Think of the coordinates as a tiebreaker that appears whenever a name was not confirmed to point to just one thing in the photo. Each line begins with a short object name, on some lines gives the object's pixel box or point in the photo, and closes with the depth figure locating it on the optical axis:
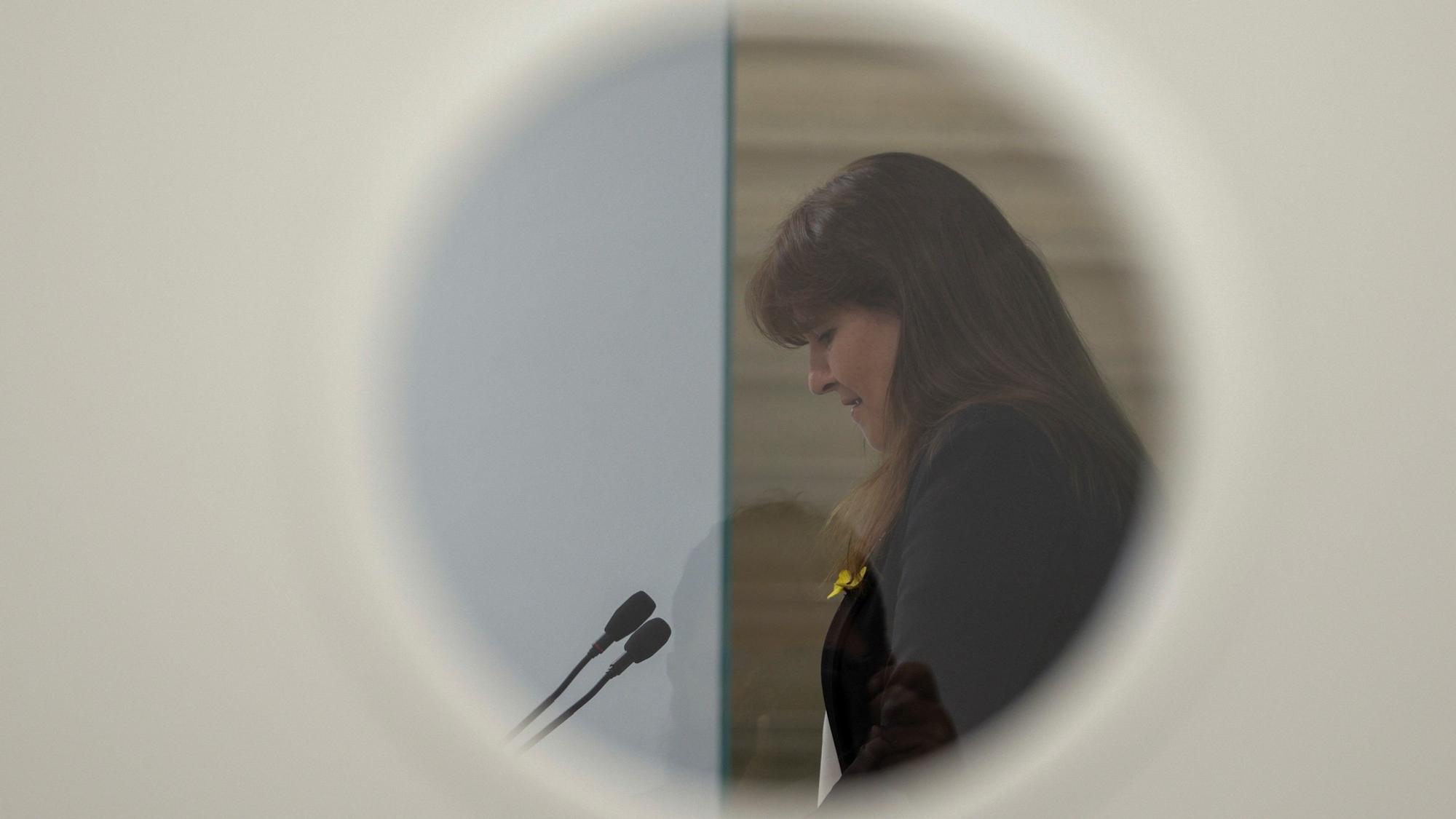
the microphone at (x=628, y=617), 5.50
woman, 5.47
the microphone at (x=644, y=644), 5.51
